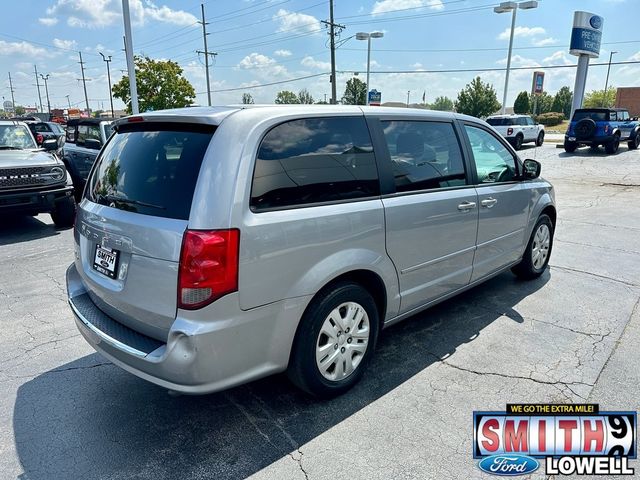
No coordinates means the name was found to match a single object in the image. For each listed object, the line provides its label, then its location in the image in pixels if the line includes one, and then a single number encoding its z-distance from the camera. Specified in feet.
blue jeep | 60.75
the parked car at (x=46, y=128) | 72.59
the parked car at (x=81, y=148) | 31.17
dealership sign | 75.05
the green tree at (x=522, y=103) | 205.36
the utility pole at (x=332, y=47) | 90.43
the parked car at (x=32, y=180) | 22.65
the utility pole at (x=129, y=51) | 44.73
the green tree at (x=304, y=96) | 287.69
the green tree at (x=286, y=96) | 287.32
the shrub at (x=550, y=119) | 176.86
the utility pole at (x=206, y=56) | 127.66
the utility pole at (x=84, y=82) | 216.76
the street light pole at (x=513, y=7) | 78.75
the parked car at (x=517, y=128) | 75.20
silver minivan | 7.27
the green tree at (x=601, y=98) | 254.84
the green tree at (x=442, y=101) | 387.30
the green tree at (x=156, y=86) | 124.57
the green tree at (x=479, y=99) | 174.91
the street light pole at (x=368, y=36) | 97.28
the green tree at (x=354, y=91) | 212.04
